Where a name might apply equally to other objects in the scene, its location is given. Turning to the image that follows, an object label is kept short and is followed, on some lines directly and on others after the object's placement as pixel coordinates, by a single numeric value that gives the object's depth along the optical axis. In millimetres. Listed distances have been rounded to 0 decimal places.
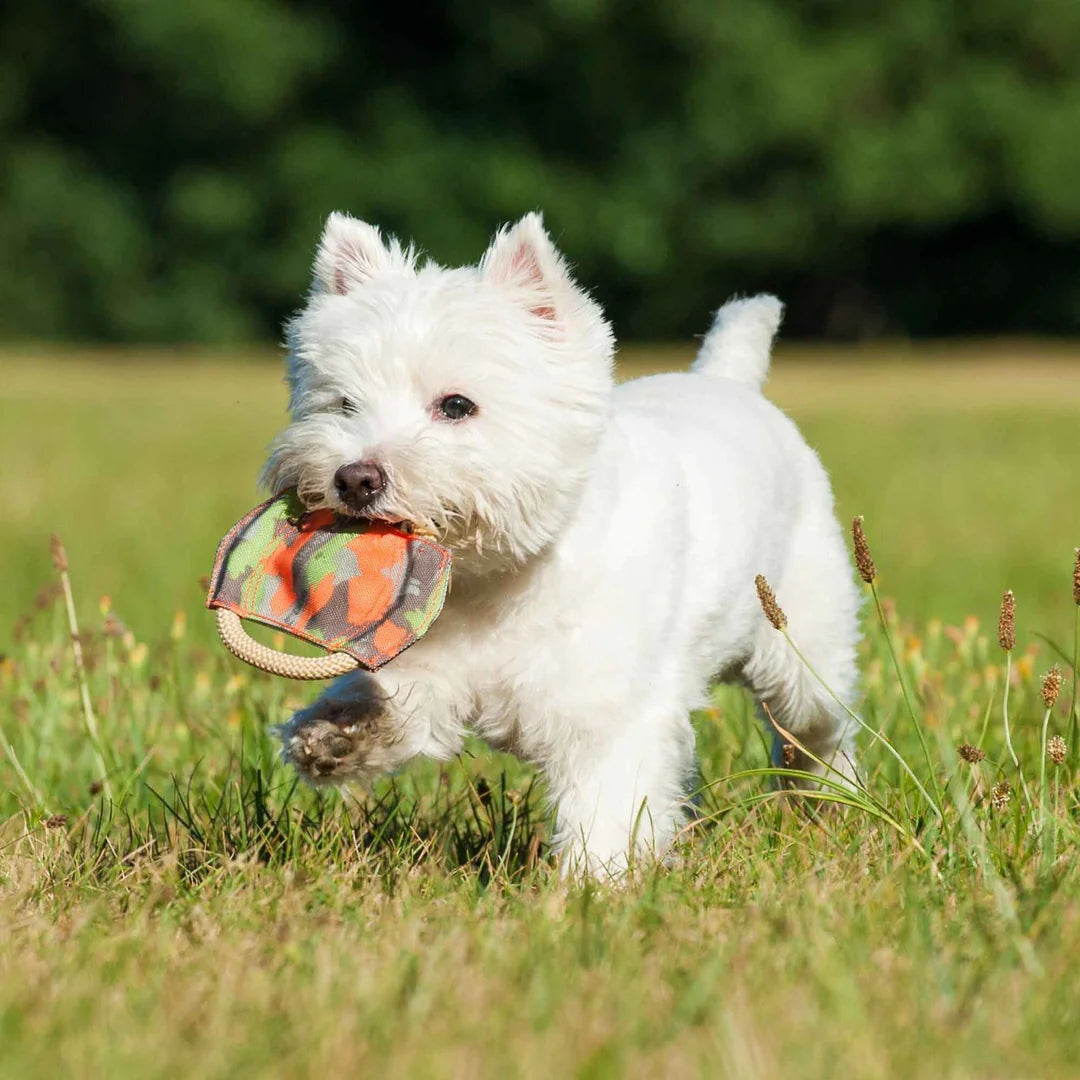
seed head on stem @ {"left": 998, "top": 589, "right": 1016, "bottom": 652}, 6645
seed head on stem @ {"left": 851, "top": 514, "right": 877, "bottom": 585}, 6672
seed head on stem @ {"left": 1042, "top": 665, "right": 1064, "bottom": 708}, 6633
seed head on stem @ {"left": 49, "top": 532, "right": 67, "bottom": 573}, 8125
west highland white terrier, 6871
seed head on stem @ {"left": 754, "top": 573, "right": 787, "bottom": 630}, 6566
